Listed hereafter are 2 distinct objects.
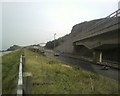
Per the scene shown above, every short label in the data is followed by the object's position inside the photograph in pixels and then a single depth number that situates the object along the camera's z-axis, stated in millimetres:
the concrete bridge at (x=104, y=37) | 11052
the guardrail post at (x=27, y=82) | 2533
